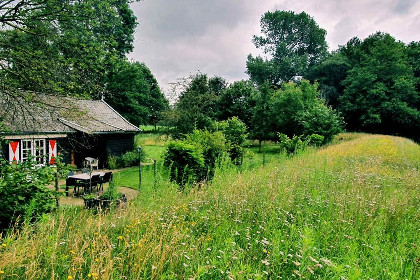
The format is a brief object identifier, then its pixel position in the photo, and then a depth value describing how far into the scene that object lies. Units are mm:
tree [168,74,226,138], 15664
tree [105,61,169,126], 29406
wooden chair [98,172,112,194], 9672
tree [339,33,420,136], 29484
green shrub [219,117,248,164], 13375
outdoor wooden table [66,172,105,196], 9165
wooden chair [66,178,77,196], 9333
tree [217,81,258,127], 24219
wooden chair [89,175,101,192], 9310
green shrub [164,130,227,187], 7848
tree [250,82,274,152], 22141
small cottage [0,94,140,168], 5895
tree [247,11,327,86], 46969
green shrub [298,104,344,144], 19391
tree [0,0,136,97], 5285
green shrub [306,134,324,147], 17050
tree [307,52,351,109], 37362
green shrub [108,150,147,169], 16519
